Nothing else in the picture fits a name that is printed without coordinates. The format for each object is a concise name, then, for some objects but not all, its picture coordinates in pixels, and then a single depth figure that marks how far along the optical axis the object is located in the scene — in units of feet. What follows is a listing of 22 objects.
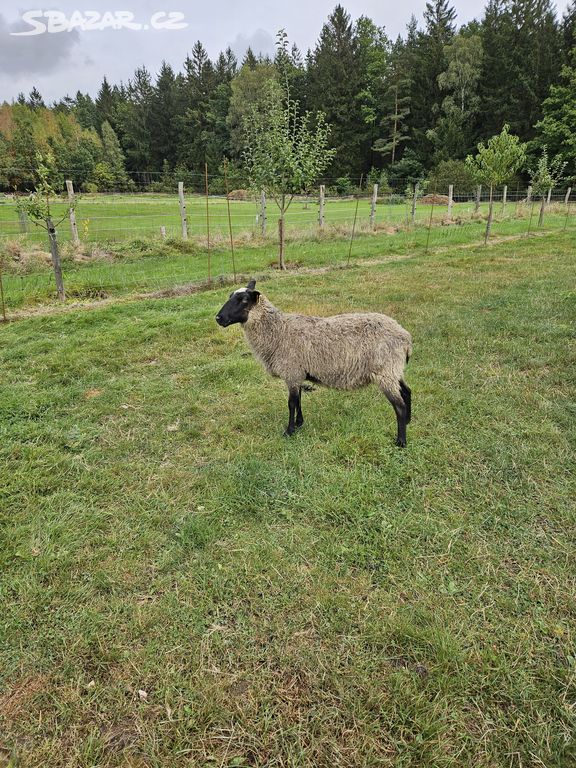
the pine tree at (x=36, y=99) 279.90
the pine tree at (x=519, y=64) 155.77
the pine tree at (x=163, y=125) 224.53
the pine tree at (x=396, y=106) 174.29
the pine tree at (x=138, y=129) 223.51
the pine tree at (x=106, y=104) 243.81
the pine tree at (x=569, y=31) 153.07
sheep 13.12
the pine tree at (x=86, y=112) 251.05
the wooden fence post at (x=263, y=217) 57.85
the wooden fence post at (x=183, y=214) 50.48
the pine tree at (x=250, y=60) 207.00
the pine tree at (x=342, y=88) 182.60
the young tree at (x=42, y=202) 29.37
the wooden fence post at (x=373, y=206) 66.38
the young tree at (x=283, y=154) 41.22
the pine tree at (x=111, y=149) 197.67
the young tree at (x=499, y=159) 56.08
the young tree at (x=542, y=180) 72.28
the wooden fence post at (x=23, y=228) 51.03
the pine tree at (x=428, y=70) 171.83
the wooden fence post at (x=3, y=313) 26.53
